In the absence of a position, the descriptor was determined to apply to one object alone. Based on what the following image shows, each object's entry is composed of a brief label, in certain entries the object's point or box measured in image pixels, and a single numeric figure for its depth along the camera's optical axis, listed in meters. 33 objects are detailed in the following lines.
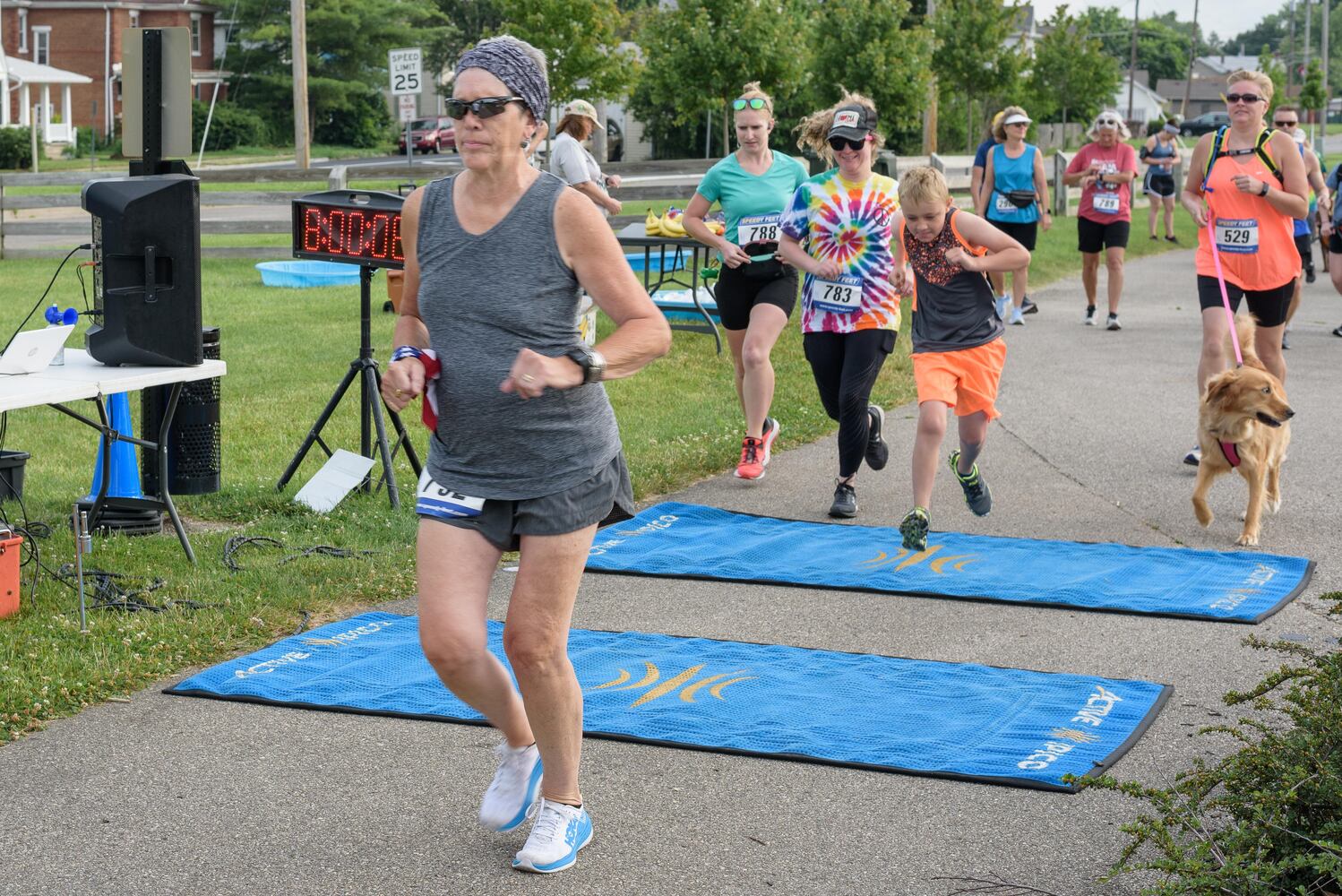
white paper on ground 8.30
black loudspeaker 7.18
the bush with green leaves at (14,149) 48.41
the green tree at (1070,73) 57.31
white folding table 6.39
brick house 74.31
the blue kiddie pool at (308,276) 19.27
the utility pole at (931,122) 39.47
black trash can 8.41
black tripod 8.26
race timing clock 8.15
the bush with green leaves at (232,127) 61.66
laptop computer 6.85
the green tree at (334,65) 67.44
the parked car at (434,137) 59.69
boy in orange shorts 7.29
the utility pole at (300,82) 31.81
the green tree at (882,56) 39.59
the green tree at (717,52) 39.38
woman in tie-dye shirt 8.12
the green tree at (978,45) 41.62
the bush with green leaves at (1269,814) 3.43
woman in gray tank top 3.85
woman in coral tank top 9.11
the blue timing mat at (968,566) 6.86
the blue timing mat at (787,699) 4.96
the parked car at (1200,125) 84.12
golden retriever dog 7.77
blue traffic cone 8.00
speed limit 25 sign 30.08
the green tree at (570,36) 39.22
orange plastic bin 6.30
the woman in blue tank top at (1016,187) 15.64
